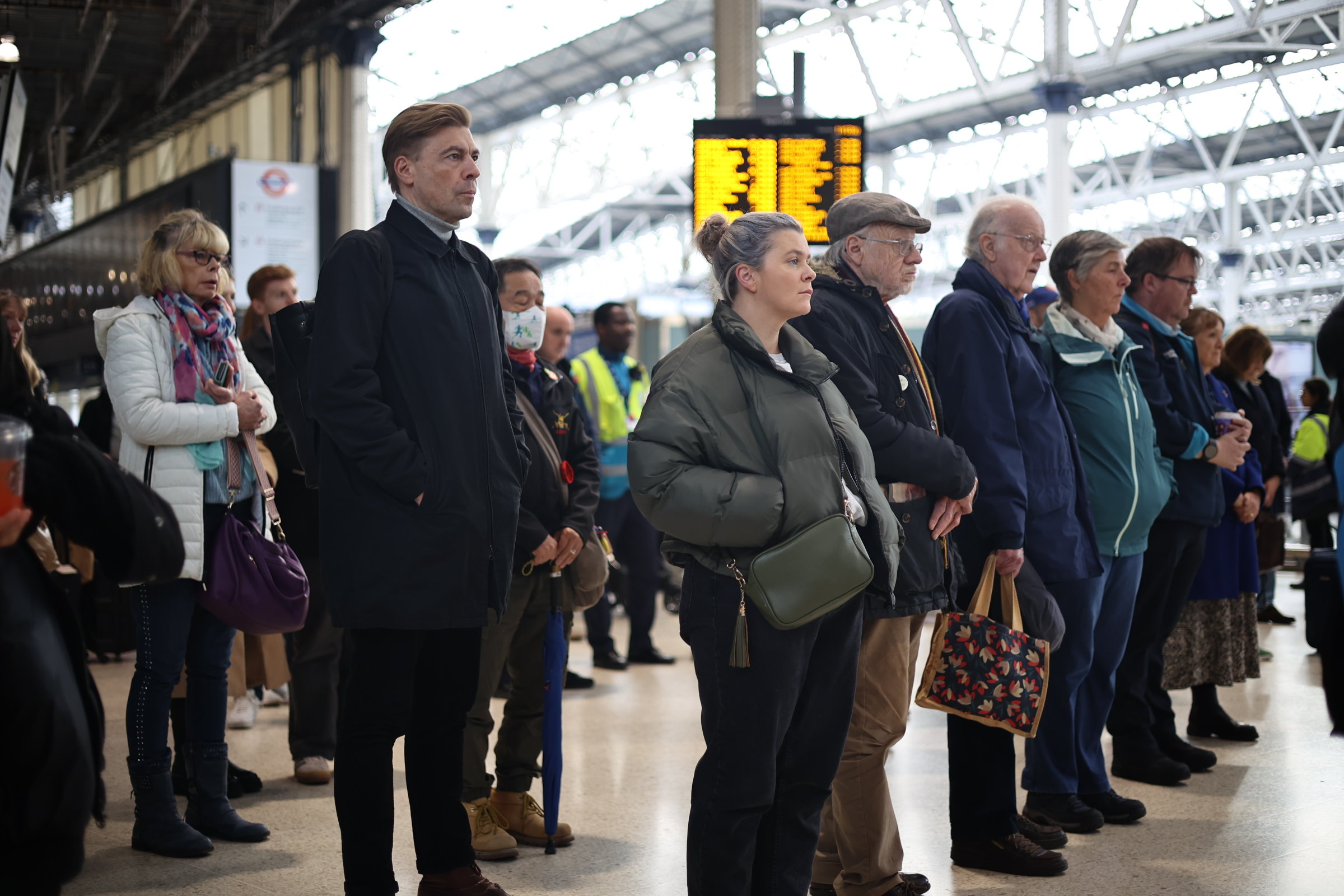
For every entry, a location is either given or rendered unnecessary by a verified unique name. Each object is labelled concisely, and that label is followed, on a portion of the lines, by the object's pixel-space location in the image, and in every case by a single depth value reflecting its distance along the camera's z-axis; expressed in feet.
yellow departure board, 24.41
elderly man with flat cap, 10.05
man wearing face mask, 12.03
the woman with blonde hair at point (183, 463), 11.60
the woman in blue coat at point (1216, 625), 17.21
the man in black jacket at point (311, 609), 14.92
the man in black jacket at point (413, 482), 9.04
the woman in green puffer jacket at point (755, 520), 8.48
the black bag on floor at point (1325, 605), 8.95
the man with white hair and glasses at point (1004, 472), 11.29
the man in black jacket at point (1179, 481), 14.60
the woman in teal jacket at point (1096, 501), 12.82
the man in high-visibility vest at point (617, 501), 23.36
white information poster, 44.47
